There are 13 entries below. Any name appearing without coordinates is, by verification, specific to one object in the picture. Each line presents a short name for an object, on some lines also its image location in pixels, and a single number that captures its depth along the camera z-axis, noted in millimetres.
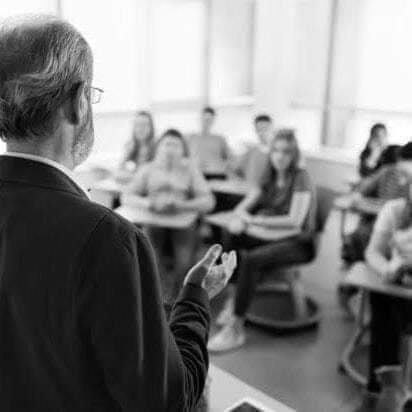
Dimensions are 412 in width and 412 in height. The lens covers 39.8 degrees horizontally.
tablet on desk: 1429
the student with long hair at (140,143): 4848
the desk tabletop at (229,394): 1462
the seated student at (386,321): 2770
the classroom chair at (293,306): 3592
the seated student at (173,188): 4051
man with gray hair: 802
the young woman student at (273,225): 3457
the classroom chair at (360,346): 2798
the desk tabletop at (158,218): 3583
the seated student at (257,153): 4912
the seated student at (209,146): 5637
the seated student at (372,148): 4824
